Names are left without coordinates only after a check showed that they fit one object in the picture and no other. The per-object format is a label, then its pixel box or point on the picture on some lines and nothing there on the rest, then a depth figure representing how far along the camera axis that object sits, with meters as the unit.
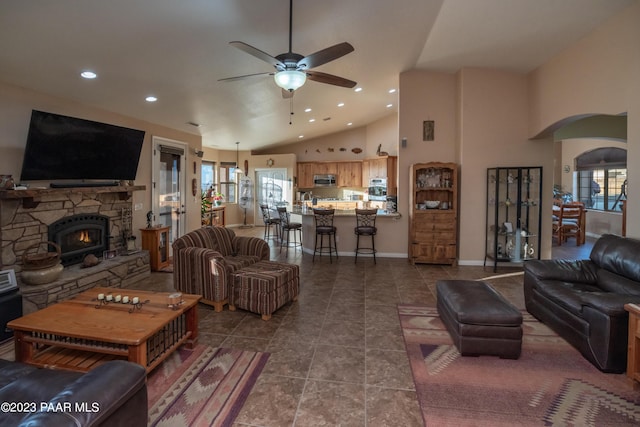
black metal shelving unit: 5.41
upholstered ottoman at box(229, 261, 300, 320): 3.38
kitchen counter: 6.12
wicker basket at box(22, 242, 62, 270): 3.35
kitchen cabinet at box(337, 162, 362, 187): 10.27
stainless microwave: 10.32
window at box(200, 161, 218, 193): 9.99
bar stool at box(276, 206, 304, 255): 6.71
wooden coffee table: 2.18
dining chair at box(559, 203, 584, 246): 7.67
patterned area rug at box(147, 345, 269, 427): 1.97
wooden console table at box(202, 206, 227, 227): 8.66
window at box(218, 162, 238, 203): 10.66
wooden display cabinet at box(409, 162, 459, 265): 5.64
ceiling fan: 2.64
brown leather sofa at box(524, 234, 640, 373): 2.36
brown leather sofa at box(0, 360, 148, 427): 1.19
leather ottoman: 2.56
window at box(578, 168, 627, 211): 8.24
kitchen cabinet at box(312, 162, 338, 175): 10.43
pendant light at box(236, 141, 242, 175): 10.63
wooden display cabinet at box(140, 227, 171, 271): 5.25
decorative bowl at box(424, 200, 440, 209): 5.75
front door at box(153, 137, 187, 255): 5.77
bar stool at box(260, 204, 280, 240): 7.73
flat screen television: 3.47
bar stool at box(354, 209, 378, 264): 5.74
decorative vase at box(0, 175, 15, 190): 3.19
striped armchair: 3.57
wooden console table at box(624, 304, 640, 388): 2.19
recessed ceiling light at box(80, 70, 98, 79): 3.38
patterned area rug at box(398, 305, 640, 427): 1.95
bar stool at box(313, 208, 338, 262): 5.81
